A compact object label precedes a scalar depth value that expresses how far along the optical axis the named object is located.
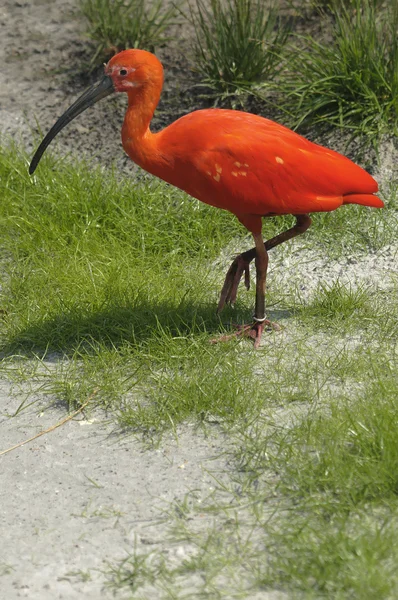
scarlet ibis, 7.93
